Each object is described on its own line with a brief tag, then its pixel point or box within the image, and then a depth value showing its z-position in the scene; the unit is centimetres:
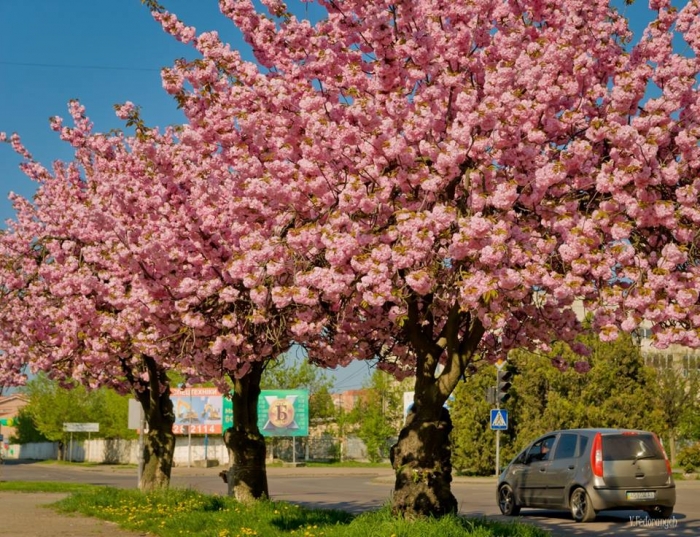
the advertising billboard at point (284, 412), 5956
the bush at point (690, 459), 3859
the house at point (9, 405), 14312
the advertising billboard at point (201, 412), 6384
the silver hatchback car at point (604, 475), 1720
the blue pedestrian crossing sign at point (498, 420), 2959
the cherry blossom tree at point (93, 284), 1388
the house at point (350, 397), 6776
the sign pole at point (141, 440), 2310
